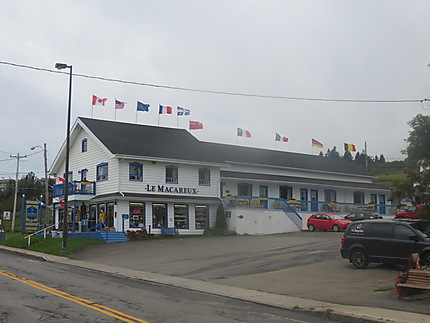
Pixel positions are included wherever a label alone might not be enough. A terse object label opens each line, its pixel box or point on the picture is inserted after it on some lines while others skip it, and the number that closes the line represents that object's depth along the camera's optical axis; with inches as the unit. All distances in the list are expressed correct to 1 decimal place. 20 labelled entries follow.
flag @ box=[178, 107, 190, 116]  1722.4
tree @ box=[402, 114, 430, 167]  1761.8
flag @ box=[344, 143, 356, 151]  2440.9
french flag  1718.8
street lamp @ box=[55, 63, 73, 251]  1117.3
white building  1397.6
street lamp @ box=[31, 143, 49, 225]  2314.5
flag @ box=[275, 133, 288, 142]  2156.5
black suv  680.4
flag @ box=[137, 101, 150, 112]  1626.5
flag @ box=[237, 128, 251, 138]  2029.0
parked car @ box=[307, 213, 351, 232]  1448.8
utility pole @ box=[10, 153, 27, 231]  2683.6
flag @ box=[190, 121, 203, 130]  1817.2
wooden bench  503.2
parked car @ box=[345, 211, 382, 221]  1553.9
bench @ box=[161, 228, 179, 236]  1407.5
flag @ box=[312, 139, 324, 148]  2246.2
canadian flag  1646.5
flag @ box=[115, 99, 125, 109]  1647.4
